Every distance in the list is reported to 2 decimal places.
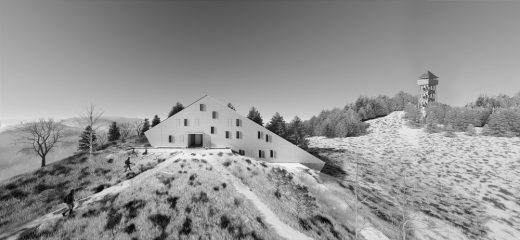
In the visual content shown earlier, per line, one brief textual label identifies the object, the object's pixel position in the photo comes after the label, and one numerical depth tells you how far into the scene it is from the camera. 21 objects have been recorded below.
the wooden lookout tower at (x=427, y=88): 117.56
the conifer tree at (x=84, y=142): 62.85
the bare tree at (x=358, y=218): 23.31
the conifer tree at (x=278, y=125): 59.28
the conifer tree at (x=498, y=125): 78.05
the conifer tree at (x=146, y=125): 66.94
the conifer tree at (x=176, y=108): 62.06
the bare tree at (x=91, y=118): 32.79
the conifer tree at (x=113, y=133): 64.12
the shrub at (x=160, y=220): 14.99
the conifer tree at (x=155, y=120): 61.18
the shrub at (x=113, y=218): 14.16
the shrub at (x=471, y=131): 81.38
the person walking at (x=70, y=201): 14.57
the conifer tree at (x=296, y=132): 63.47
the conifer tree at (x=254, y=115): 58.85
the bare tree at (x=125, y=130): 76.92
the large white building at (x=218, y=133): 37.53
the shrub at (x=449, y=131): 81.81
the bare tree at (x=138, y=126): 75.31
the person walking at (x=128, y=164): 25.16
